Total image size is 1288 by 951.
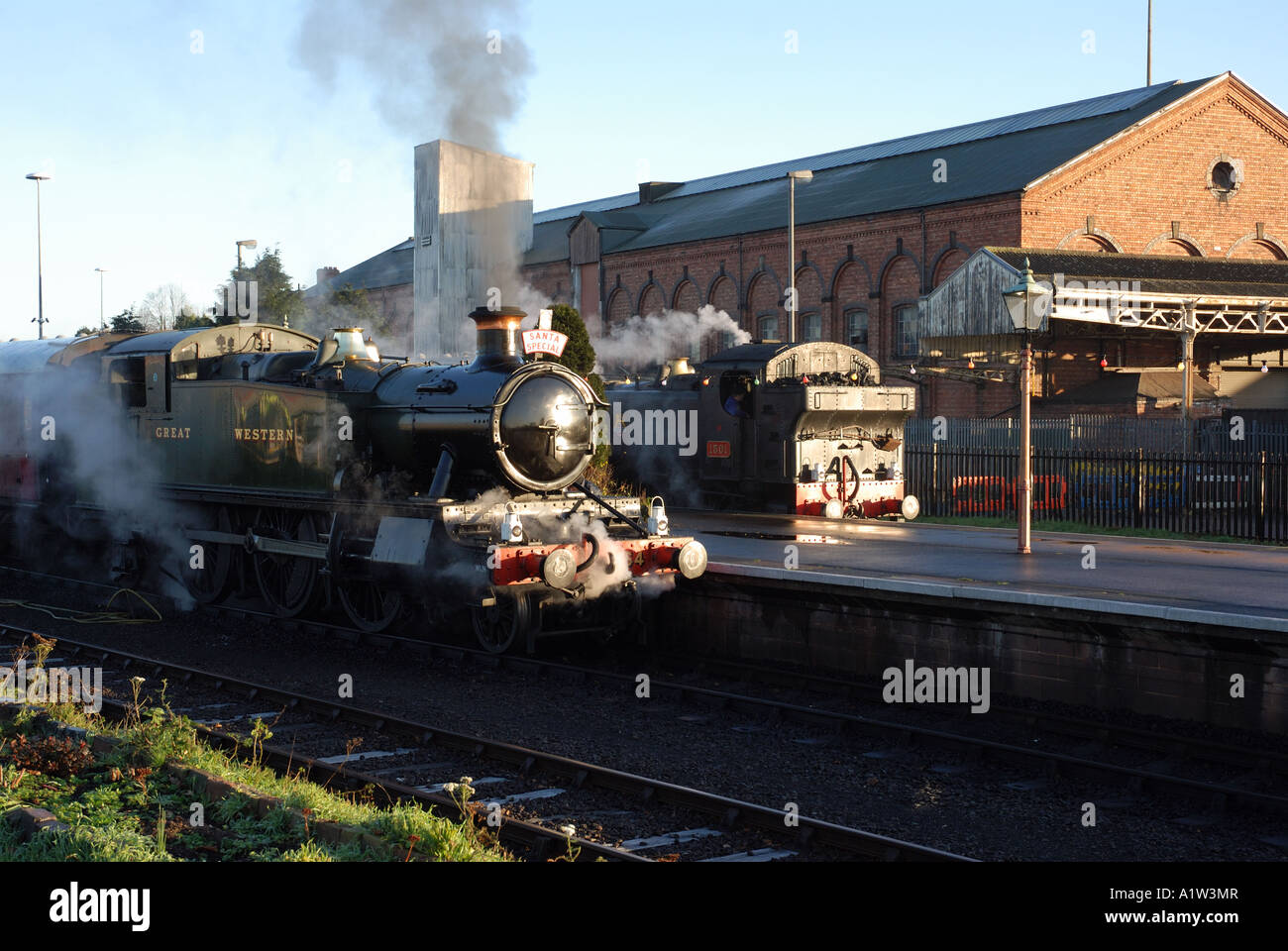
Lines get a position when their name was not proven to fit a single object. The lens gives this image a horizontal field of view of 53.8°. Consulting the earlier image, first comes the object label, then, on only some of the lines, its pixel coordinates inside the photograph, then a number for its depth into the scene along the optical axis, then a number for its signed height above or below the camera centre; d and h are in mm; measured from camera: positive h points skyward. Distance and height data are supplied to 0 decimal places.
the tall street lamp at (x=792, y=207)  28984 +6046
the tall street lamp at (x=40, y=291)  38062 +5104
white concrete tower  31469 +5910
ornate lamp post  14820 +1571
